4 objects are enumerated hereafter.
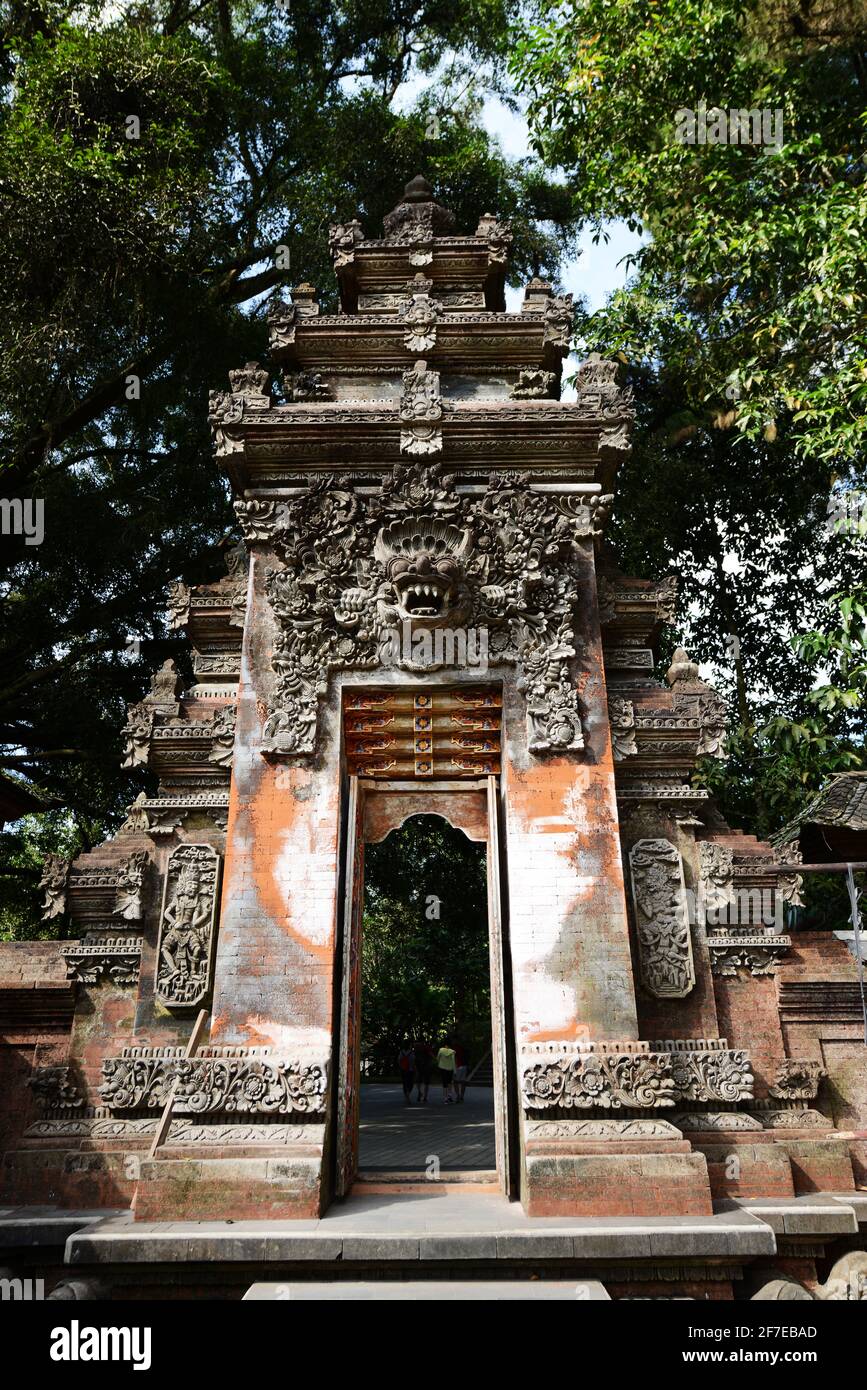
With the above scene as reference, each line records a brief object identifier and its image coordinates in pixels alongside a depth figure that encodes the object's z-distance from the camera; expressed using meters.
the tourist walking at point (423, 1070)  21.48
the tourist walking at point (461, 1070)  22.06
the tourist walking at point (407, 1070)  21.16
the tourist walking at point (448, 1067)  20.72
